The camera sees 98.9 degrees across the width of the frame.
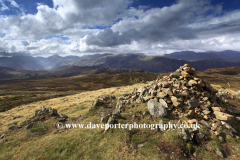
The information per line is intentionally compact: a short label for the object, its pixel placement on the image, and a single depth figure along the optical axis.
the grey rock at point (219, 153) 9.88
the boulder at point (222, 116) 12.65
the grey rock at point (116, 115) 16.02
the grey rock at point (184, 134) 11.48
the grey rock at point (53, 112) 21.43
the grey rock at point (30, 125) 16.83
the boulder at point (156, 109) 15.54
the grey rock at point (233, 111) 16.76
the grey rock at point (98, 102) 23.99
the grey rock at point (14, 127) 17.71
